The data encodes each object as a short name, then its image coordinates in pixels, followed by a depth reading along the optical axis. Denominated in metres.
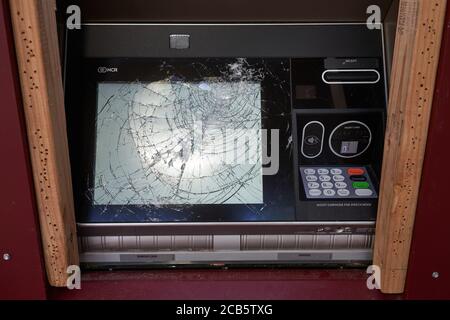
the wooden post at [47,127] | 1.22
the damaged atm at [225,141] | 1.54
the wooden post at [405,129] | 1.22
